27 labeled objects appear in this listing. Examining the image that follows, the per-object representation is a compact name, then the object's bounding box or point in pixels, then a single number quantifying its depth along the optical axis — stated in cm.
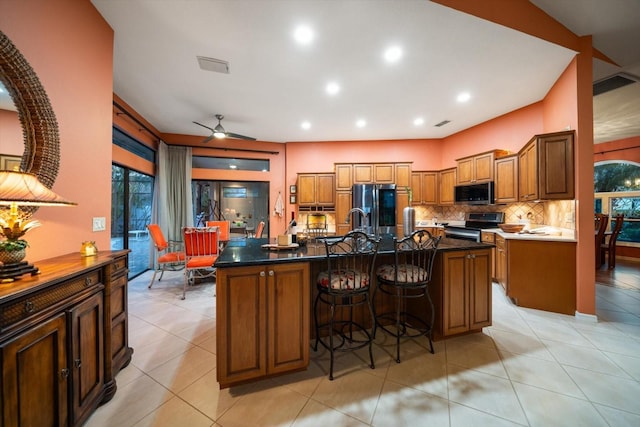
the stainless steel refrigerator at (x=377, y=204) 509
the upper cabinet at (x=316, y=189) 554
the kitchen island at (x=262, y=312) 154
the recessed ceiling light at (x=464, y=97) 357
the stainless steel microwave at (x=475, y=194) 419
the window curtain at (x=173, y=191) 496
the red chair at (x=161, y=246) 374
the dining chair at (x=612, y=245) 490
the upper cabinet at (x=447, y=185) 508
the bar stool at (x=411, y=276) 192
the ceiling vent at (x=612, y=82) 329
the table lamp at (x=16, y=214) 105
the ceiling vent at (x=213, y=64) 271
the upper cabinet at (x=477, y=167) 419
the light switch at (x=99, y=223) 198
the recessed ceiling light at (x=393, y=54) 253
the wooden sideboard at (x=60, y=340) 91
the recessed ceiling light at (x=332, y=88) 328
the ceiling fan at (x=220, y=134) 401
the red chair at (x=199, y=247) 344
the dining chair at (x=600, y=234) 459
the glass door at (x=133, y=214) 394
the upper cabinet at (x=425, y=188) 543
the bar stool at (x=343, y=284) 174
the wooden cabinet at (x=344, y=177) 534
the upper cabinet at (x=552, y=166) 276
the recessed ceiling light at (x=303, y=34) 224
